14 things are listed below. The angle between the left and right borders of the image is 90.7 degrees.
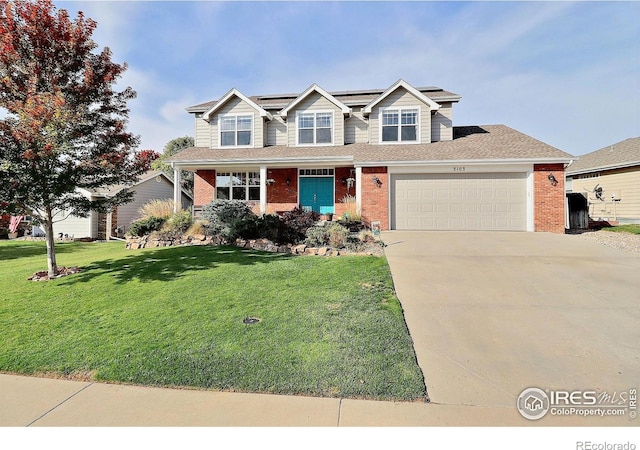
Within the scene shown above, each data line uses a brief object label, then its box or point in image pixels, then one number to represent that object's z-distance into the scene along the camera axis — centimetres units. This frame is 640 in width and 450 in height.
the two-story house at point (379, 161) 1297
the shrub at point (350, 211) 1225
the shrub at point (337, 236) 959
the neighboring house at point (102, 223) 1772
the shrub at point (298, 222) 1074
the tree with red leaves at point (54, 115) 684
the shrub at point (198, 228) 1143
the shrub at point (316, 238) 983
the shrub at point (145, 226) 1207
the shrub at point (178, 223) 1177
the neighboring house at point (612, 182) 1664
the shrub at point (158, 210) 1288
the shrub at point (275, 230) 1062
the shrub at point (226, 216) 1081
